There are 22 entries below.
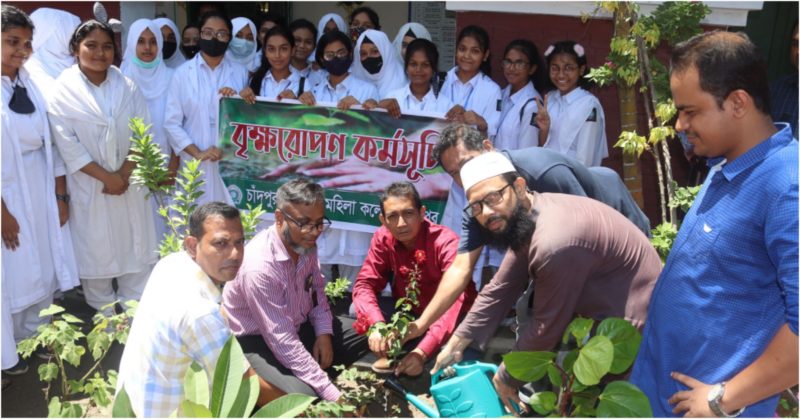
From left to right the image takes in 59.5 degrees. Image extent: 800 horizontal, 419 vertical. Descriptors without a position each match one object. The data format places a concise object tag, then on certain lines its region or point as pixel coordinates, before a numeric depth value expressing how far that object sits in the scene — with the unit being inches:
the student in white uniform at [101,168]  162.6
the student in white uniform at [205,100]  187.5
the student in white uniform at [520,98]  178.5
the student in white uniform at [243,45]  205.6
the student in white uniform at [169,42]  218.4
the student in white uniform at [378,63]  195.9
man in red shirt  131.1
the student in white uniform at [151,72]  191.8
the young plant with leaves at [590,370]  70.0
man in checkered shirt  87.7
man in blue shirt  65.4
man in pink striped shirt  115.8
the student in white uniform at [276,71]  192.1
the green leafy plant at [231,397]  53.7
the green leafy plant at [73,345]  105.2
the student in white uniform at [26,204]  145.9
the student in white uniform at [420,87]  181.3
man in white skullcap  89.6
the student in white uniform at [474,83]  183.0
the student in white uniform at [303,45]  205.9
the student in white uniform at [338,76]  192.5
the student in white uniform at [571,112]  172.9
